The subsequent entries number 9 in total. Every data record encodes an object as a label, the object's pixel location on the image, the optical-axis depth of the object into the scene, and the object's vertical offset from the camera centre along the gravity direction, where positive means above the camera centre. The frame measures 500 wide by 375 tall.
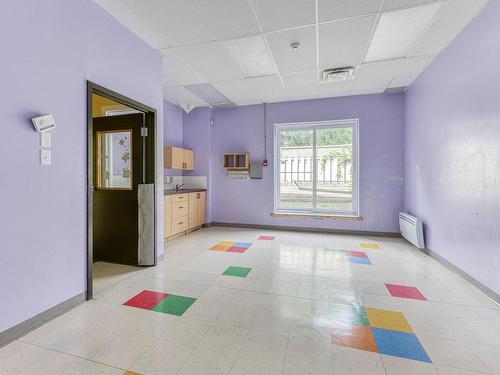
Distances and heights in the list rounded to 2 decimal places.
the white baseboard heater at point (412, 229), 3.96 -0.80
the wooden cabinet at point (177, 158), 5.23 +0.57
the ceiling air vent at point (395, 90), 4.71 +1.89
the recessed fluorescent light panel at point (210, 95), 4.70 +1.90
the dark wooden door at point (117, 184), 3.33 -0.02
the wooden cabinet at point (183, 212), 4.58 -0.63
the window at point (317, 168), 5.40 +0.38
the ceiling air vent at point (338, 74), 3.88 +1.85
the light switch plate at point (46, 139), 1.97 +0.36
